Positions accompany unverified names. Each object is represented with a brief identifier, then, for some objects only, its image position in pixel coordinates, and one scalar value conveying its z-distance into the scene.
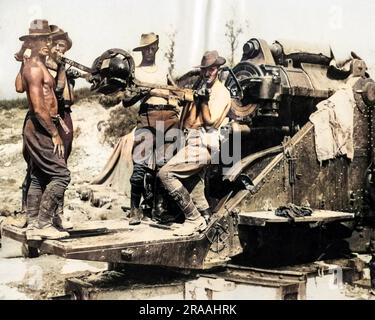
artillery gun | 6.08
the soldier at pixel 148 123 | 6.73
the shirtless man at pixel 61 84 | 6.00
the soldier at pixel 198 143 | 6.39
